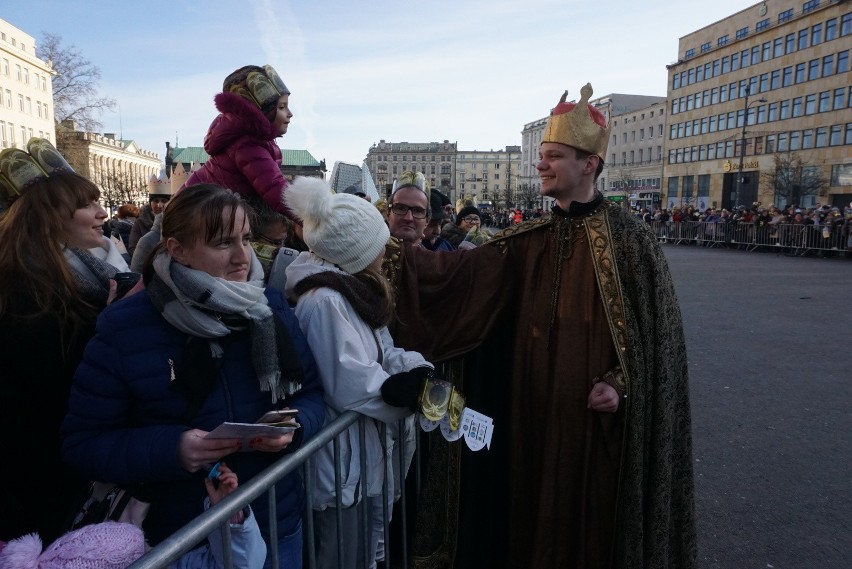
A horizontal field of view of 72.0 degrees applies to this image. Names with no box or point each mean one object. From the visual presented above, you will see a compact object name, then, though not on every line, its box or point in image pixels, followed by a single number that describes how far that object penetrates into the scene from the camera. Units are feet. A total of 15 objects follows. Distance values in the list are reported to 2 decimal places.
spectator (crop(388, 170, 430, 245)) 11.46
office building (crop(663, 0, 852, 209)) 151.02
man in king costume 8.55
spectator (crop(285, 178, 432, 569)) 6.96
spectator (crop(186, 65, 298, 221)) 9.53
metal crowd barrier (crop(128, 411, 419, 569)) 4.04
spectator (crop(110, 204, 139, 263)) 33.99
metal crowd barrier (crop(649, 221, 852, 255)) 66.54
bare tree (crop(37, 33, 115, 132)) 148.05
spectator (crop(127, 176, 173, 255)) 23.41
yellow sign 178.09
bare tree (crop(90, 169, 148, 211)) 135.85
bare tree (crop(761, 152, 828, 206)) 148.05
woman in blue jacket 5.31
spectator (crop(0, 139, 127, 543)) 6.07
